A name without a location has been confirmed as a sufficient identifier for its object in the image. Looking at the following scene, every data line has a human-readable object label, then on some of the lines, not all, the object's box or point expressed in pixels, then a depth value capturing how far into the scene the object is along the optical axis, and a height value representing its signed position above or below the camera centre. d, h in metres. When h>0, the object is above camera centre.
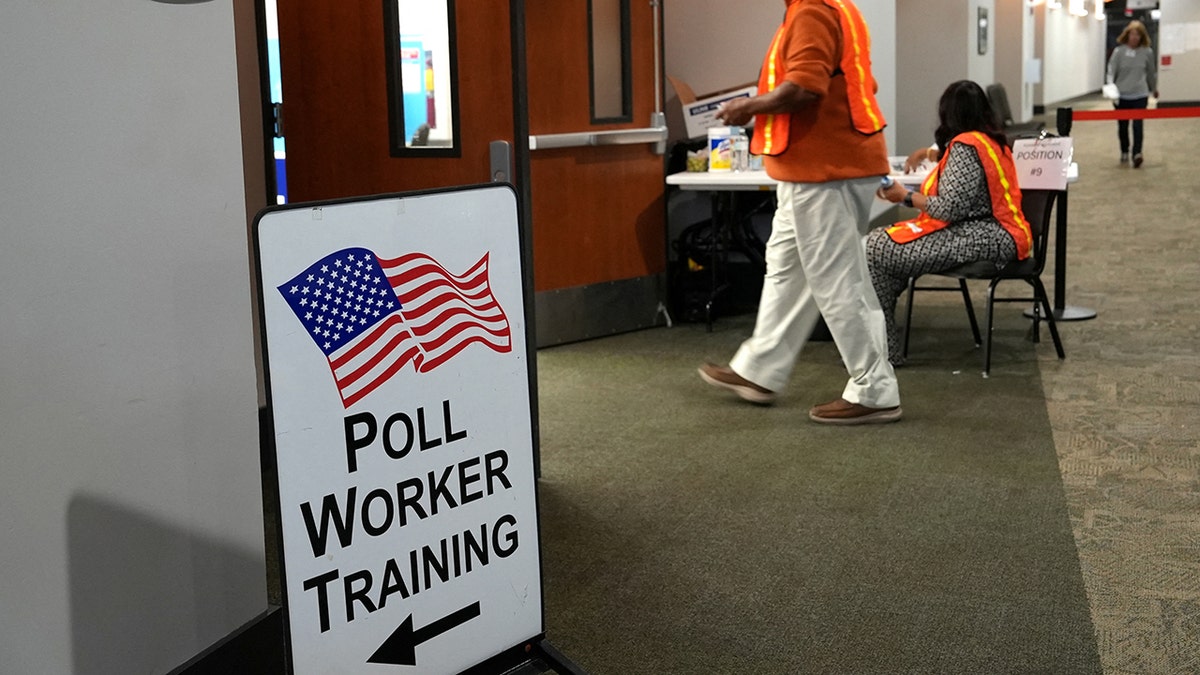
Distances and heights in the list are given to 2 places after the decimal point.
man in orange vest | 4.09 -0.02
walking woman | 13.17 +0.87
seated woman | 4.76 -0.16
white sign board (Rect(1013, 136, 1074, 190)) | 5.15 -0.03
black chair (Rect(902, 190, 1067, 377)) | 4.88 -0.44
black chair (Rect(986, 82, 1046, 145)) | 9.89 +0.47
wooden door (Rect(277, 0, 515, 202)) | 3.39 +0.23
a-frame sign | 1.75 -0.38
